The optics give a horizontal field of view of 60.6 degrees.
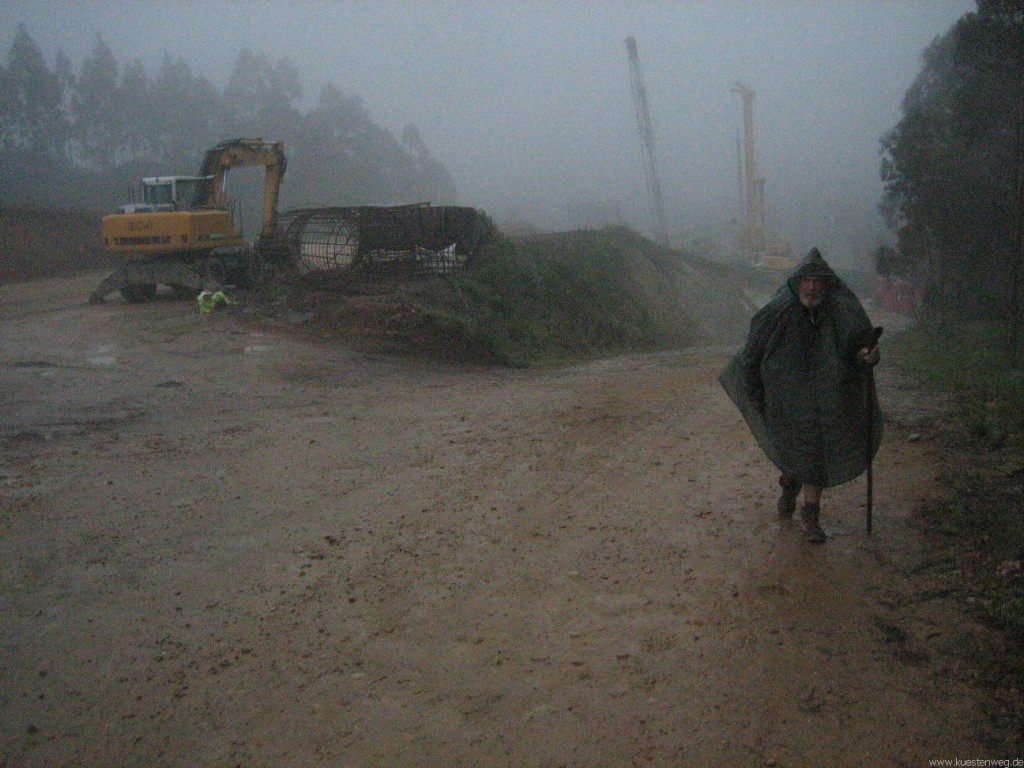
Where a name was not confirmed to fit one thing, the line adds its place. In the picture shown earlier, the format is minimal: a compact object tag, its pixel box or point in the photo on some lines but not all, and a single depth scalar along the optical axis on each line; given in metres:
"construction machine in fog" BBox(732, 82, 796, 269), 49.06
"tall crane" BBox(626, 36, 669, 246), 59.59
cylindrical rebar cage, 17.11
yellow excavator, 17.67
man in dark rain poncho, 5.35
